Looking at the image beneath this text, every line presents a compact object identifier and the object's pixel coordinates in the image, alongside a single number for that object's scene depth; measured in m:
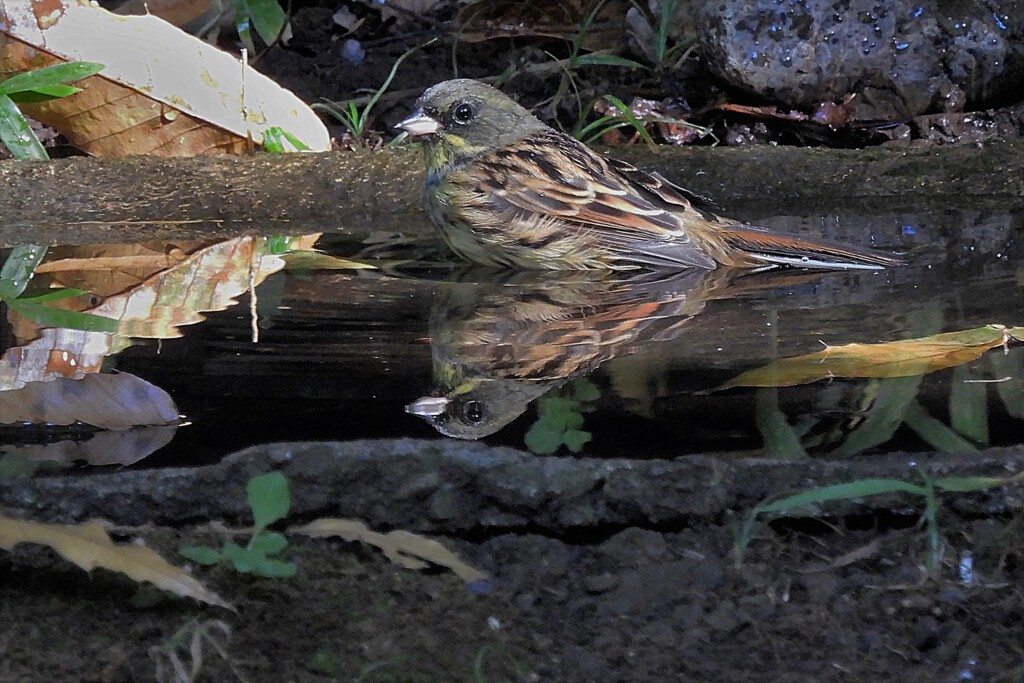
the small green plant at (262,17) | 15.22
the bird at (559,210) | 9.54
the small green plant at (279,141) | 11.59
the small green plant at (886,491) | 4.08
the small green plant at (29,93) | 10.45
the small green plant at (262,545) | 3.86
